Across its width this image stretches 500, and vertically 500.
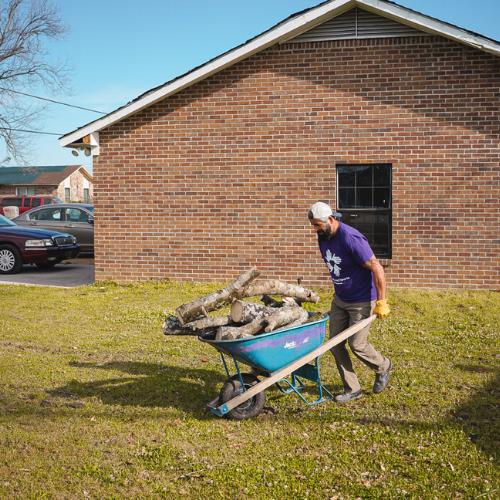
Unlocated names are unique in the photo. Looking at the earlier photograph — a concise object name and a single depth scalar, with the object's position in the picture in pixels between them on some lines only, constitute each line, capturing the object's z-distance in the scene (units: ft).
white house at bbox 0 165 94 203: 200.85
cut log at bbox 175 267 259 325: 20.43
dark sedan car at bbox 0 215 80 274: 54.13
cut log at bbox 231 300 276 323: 19.31
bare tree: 123.24
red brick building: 38.19
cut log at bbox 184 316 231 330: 19.85
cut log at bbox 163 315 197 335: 20.45
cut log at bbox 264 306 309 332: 18.72
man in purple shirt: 19.11
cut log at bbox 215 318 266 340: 18.79
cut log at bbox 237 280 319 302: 21.97
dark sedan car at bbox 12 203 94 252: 64.80
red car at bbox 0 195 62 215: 116.26
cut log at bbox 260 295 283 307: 20.92
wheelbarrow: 17.92
